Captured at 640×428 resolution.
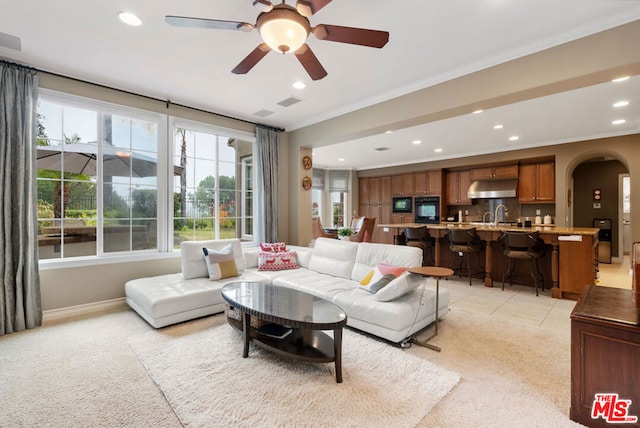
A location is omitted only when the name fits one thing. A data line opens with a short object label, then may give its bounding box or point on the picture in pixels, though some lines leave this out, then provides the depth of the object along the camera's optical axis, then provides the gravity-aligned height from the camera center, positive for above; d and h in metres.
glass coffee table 2.13 -0.79
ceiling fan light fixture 1.78 +1.15
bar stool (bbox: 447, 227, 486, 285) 4.96 -0.51
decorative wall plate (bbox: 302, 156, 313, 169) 5.43 +0.94
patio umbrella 3.47 +0.67
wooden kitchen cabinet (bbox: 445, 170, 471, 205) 7.91 +0.72
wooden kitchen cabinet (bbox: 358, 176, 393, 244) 9.45 +0.43
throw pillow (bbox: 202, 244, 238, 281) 3.71 -0.63
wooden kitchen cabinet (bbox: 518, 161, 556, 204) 6.55 +0.68
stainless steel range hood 7.02 +0.59
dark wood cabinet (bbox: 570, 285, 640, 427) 1.57 -0.79
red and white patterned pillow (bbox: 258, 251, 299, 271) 4.27 -0.69
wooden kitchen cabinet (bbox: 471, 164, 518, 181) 7.11 +1.01
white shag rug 1.78 -1.21
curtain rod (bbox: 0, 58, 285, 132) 3.06 +1.57
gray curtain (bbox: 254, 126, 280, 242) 5.11 +0.51
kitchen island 4.04 -0.65
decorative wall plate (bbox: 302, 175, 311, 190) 5.43 +0.57
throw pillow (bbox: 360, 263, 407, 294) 3.01 -0.65
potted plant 5.96 -0.41
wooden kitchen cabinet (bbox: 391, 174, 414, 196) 8.89 +0.88
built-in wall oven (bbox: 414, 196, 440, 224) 8.28 +0.12
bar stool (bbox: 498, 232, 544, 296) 4.36 -0.52
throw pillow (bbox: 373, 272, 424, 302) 2.73 -0.68
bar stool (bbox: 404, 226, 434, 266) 5.63 -0.46
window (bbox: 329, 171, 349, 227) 9.93 +0.62
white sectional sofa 2.75 -0.83
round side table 2.61 -0.53
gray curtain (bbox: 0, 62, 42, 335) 2.97 +0.11
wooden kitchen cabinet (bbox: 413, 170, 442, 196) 8.26 +0.87
